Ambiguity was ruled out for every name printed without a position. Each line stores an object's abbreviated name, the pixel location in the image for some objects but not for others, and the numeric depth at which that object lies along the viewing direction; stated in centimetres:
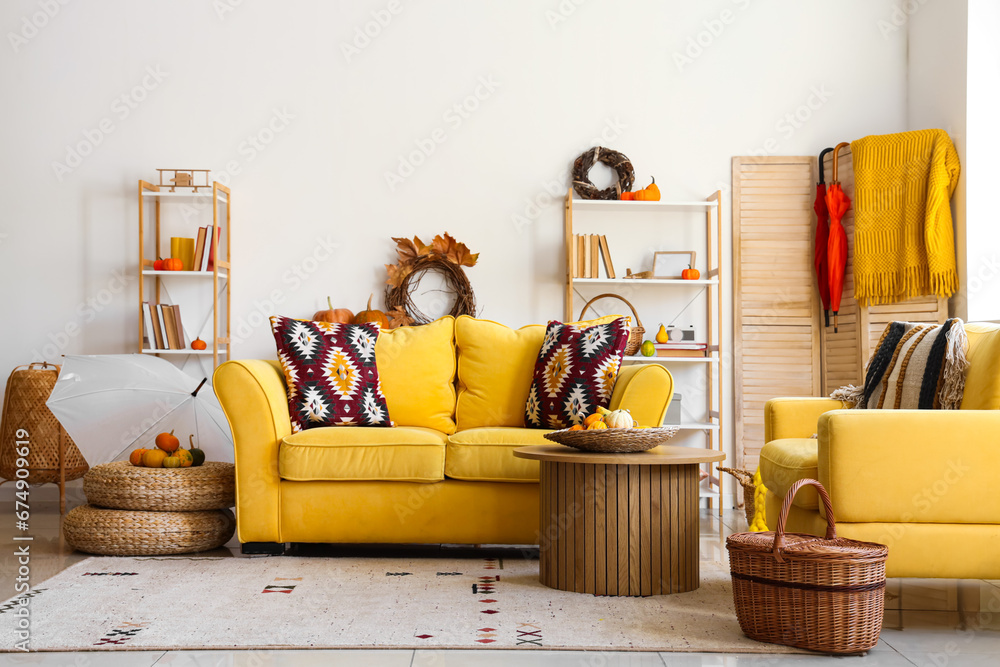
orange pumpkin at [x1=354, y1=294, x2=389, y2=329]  461
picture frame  476
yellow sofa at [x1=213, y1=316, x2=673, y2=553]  331
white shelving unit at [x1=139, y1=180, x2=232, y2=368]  462
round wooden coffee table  270
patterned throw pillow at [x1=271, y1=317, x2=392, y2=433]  355
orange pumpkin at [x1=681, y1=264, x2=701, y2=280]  461
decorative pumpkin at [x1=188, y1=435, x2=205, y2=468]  361
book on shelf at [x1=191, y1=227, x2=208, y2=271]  454
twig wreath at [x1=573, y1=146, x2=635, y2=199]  471
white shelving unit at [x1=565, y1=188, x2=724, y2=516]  466
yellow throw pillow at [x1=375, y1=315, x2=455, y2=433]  390
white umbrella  347
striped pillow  274
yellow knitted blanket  430
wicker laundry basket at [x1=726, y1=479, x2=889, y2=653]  210
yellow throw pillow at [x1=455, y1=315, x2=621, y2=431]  390
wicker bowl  279
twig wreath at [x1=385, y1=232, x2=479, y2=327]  470
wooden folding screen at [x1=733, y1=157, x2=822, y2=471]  481
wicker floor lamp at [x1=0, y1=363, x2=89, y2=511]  442
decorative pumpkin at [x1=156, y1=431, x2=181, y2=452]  357
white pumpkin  285
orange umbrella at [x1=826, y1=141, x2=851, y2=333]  465
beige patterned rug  221
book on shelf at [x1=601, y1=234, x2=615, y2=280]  460
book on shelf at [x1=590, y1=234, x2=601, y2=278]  456
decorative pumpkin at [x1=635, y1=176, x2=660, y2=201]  461
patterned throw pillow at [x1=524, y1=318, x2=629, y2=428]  360
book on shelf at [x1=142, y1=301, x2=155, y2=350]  454
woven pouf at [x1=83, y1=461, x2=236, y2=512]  336
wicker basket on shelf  455
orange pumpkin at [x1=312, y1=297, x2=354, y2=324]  456
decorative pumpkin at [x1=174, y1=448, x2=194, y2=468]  354
